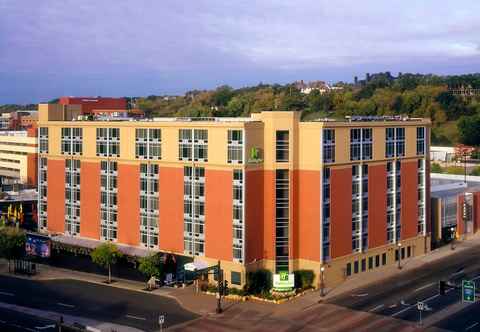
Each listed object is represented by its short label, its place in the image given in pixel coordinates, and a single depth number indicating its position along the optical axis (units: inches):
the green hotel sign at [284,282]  1897.1
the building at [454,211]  2600.9
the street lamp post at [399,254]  2204.7
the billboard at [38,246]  2256.4
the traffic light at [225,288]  1890.5
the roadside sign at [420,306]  1599.7
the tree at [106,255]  2055.9
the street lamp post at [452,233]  2674.2
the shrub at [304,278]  1968.5
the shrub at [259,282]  1908.2
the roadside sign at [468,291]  1339.8
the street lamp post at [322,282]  1887.6
